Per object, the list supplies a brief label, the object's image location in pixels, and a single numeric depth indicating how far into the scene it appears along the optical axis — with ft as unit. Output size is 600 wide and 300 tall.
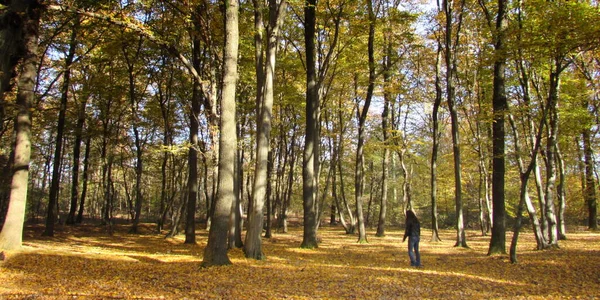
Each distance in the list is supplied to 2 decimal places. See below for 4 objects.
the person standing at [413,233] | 32.89
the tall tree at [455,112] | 49.75
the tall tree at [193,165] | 51.55
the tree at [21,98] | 29.60
